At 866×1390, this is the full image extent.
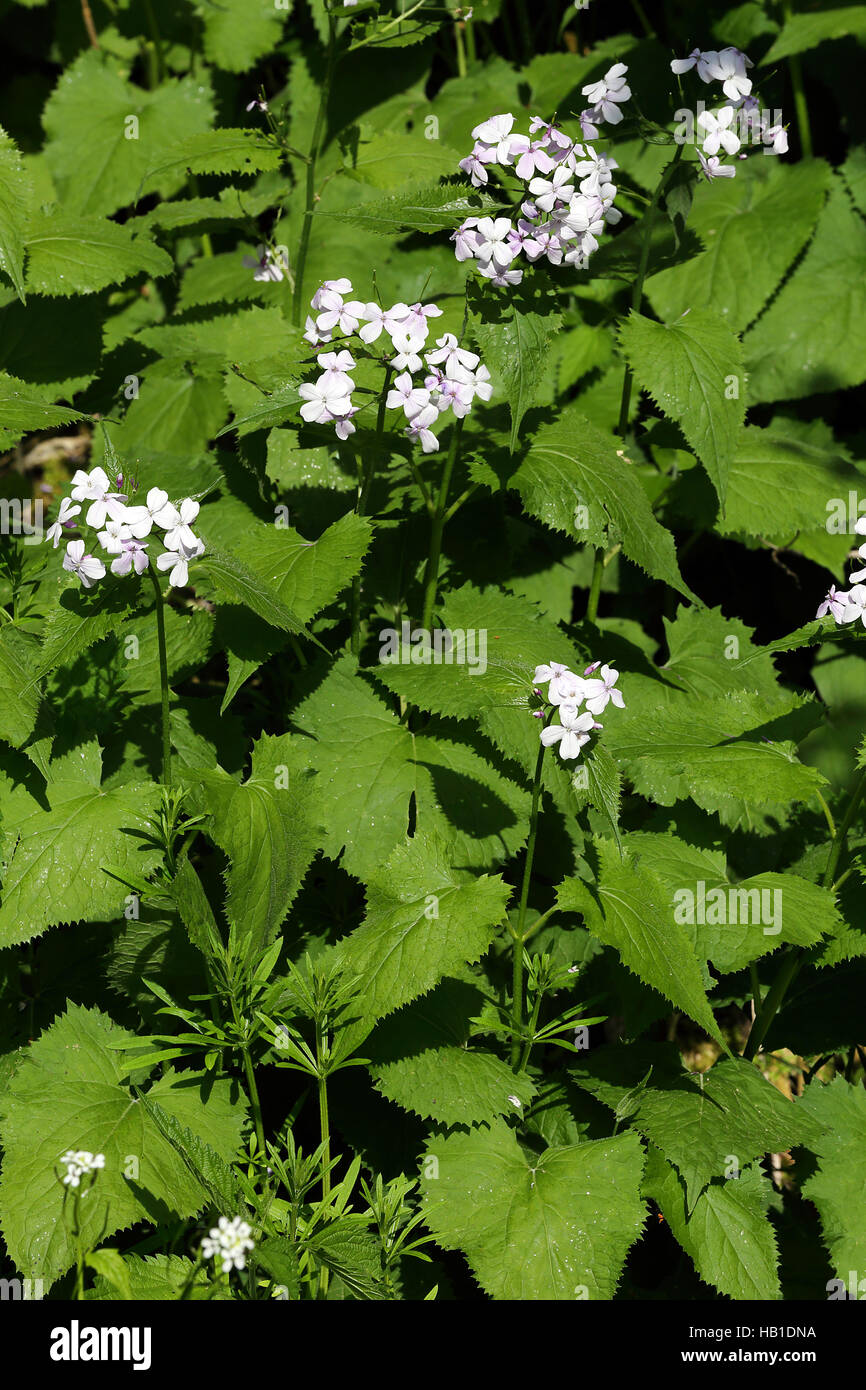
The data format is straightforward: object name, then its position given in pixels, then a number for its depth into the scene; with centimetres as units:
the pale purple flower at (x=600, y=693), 253
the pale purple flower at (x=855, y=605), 268
